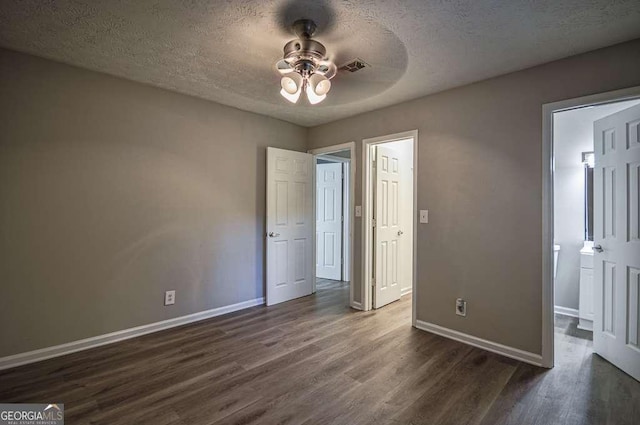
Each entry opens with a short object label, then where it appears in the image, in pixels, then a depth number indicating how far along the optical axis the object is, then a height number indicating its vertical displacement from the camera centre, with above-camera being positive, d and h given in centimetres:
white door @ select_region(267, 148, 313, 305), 382 -17
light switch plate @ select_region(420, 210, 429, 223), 307 -4
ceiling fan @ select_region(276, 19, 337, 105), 195 +103
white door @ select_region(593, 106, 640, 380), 219 -21
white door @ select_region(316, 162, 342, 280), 529 -18
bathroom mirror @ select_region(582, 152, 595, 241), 329 +20
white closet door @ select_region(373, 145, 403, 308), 371 -19
